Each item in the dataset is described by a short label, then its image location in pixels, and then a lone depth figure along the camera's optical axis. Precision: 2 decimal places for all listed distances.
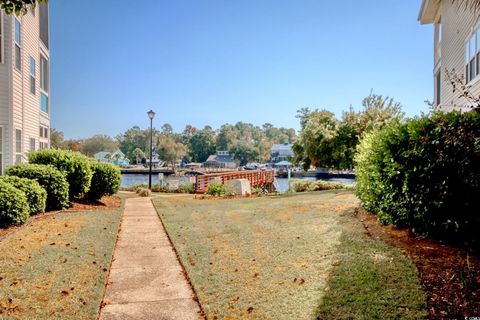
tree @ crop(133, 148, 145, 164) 104.19
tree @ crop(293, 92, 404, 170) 22.34
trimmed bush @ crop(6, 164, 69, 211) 9.42
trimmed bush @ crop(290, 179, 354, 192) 18.88
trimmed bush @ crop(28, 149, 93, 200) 10.84
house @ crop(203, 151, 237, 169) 111.12
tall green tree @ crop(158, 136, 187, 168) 92.62
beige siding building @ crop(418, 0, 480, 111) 10.38
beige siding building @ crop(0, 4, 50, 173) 11.79
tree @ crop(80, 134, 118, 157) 96.29
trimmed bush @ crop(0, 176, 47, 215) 8.32
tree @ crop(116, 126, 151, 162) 116.94
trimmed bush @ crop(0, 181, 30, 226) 7.35
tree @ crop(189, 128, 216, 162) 117.50
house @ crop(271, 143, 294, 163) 114.81
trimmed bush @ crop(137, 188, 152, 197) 18.72
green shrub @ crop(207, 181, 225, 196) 17.77
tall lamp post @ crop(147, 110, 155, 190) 23.30
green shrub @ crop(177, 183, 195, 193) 22.22
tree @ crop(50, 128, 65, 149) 65.11
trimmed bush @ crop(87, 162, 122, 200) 12.96
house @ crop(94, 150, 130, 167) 87.85
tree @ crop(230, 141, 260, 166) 109.81
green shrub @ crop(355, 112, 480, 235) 5.38
